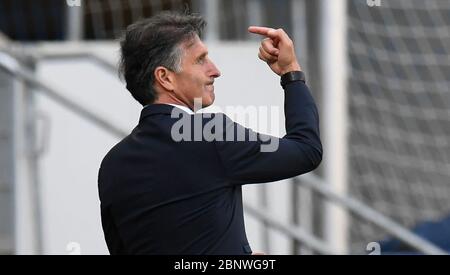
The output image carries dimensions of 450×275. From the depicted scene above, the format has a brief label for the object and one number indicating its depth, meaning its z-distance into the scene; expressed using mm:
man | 4723
